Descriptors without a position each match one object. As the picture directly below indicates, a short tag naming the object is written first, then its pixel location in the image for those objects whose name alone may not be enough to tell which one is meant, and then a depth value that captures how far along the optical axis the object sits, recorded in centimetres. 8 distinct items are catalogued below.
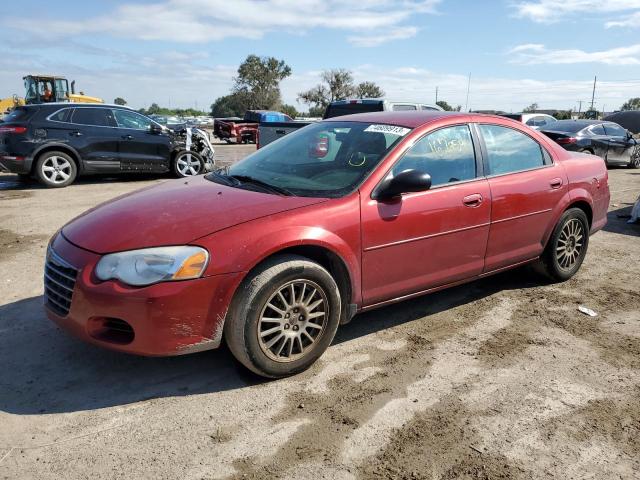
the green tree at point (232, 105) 7594
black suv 959
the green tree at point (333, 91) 7231
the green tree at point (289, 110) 7804
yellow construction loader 2578
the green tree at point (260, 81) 7475
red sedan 282
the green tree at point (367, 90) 7194
